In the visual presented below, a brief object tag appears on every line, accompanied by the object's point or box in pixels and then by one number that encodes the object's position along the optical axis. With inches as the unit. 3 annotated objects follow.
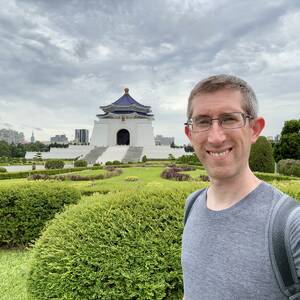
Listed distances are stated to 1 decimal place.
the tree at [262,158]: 742.5
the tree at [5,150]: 2186.5
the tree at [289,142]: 1111.3
